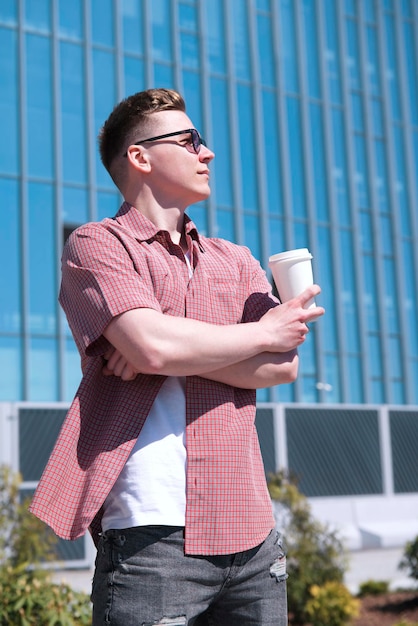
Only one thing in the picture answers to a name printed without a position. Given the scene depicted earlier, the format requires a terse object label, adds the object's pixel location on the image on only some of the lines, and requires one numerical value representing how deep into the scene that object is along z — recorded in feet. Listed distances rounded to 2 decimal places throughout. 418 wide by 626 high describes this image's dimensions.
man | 6.54
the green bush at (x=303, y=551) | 23.72
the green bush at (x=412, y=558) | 27.43
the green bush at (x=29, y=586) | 13.52
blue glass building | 59.06
